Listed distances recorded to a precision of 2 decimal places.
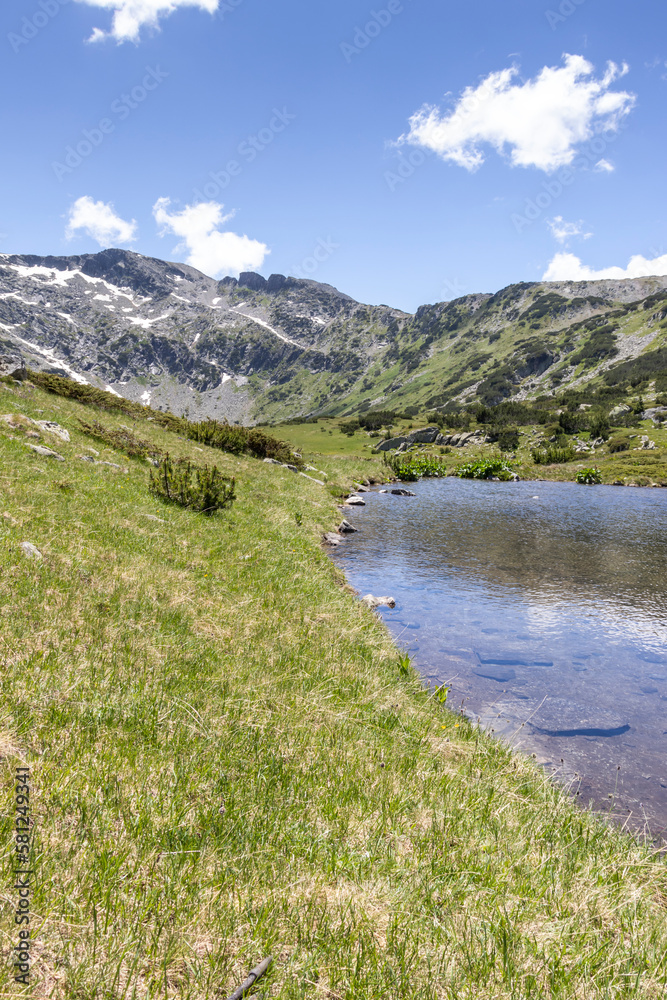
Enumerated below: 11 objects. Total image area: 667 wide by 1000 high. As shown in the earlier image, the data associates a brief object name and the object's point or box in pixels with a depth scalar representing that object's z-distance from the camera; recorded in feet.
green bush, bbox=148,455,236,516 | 55.26
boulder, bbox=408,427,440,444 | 284.20
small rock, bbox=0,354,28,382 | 97.90
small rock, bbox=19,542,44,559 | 28.35
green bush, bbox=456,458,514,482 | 187.42
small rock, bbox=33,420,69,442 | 63.52
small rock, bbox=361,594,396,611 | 47.03
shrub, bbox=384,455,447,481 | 183.21
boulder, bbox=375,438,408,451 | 267.59
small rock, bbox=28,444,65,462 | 52.08
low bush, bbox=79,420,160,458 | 74.90
